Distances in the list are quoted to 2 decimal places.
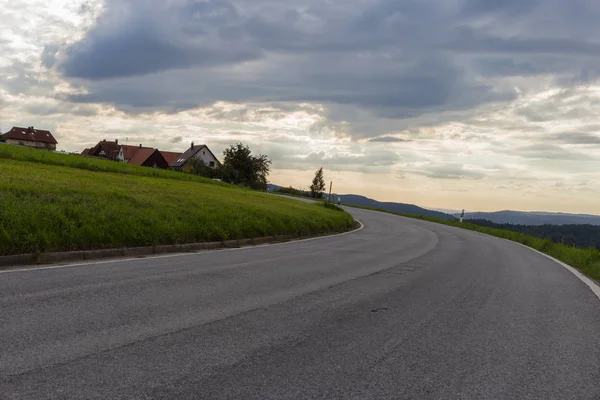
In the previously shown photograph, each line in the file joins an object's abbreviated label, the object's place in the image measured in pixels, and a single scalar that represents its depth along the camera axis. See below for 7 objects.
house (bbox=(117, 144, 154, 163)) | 121.13
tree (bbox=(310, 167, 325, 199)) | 126.94
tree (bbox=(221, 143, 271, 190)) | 82.04
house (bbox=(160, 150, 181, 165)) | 127.06
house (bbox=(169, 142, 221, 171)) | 115.62
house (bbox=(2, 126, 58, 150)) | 126.94
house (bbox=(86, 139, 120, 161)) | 124.69
